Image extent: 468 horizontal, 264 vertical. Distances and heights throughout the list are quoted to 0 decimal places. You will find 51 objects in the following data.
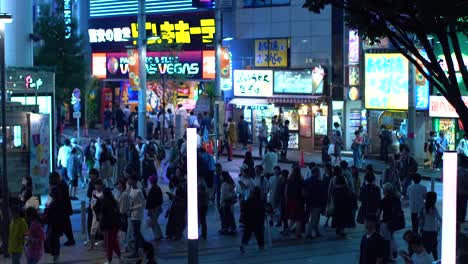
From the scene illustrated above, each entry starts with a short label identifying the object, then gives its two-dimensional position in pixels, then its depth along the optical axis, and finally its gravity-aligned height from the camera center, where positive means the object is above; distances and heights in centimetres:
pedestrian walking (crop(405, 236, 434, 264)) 1127 -178
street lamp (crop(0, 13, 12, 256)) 1696 -103
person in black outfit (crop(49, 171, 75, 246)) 1697 -164
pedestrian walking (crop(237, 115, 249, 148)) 3962 -79
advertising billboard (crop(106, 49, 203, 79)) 4756 +268
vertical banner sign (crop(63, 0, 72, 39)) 5144 +630
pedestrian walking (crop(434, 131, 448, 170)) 3077 -112
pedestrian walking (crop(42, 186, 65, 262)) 1650 -202
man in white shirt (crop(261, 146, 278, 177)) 2455 -134
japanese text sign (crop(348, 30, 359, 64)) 3697 +266
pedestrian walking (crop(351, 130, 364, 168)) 3127 -127
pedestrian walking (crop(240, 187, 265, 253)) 1702 -191
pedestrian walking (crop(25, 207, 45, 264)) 1470 -204
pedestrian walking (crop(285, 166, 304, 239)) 1850 -171
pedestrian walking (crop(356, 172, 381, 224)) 1723 -166
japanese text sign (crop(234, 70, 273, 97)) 4053 +140
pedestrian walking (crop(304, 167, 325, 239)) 1845 -173
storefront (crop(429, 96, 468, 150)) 3281 -25
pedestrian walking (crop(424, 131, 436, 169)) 3094 -130
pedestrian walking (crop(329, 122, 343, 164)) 3156 -117
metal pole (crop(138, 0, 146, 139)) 3334 +170
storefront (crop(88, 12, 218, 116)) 4708 +303
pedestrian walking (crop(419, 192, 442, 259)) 1477 -184
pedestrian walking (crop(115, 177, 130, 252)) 1667 -165
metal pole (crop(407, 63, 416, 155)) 3105 +5
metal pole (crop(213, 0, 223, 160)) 3484 +262
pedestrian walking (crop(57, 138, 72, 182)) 2508 -116
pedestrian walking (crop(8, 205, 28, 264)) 1459 -194
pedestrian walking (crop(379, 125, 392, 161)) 3341 -106
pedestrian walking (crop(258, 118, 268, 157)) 3612 -88
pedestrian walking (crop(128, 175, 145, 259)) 1656 -179
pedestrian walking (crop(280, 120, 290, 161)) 3472 -101
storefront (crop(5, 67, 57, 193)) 2273 -73
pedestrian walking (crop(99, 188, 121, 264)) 1585 -189
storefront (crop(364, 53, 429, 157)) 3403 +68
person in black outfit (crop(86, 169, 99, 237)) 1780 -150
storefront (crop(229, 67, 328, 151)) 3859 +53
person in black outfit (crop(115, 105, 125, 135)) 4431 -25
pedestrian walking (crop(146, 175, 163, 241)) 1805 -179
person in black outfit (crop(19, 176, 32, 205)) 1773 -151
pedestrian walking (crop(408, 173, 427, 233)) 1750 -167
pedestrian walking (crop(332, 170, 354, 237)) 1833 -189
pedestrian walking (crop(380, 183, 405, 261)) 1606 -177
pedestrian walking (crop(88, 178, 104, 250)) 1647 -176
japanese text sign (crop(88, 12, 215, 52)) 4769 +464
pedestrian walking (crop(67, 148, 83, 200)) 2436 -144
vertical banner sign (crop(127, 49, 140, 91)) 3406 +182
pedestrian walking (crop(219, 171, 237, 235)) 1891 -192
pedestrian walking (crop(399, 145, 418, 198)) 2362 -146
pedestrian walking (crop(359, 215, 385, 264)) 1150 -171
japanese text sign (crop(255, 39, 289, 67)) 4178 +286
